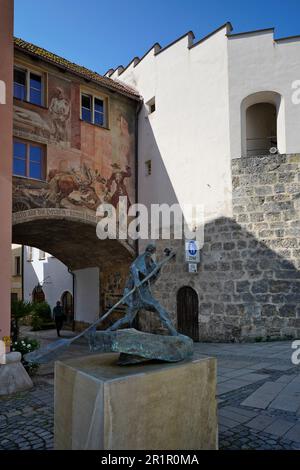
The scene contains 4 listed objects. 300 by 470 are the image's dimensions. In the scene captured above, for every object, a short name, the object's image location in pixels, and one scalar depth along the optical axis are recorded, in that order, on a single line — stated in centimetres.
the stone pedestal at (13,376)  605
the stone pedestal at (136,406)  281
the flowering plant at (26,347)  716
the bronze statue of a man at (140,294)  406
